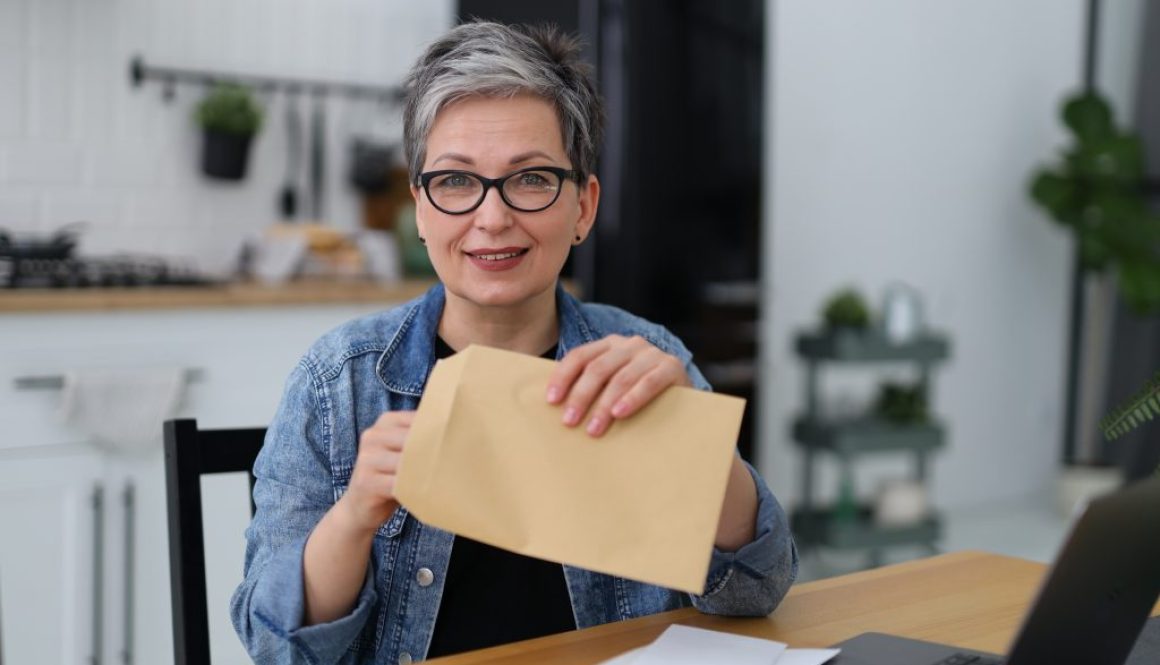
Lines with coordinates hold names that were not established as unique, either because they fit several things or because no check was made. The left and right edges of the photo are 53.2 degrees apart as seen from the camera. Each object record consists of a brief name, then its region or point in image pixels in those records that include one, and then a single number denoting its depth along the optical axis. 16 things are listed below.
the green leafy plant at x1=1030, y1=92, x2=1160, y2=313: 4.36
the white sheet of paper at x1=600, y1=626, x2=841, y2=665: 0.95
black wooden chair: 1.08
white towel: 2.31
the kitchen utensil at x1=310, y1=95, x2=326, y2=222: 3.21
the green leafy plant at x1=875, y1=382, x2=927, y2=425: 3.88
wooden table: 1.04
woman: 1.06
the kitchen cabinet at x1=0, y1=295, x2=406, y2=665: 2.28
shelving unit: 3.73
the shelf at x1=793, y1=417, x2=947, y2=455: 3.72
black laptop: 0.80
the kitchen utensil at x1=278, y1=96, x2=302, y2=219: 3.21
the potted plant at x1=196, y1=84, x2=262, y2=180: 2.99
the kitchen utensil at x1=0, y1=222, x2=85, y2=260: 2.46
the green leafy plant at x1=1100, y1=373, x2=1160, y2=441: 1.06
